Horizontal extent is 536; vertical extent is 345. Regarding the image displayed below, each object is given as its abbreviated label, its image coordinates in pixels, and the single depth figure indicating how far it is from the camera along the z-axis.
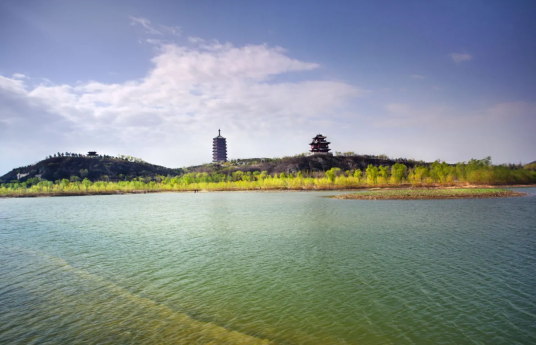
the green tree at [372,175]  103.06
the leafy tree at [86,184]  132.27
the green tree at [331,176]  114.29
